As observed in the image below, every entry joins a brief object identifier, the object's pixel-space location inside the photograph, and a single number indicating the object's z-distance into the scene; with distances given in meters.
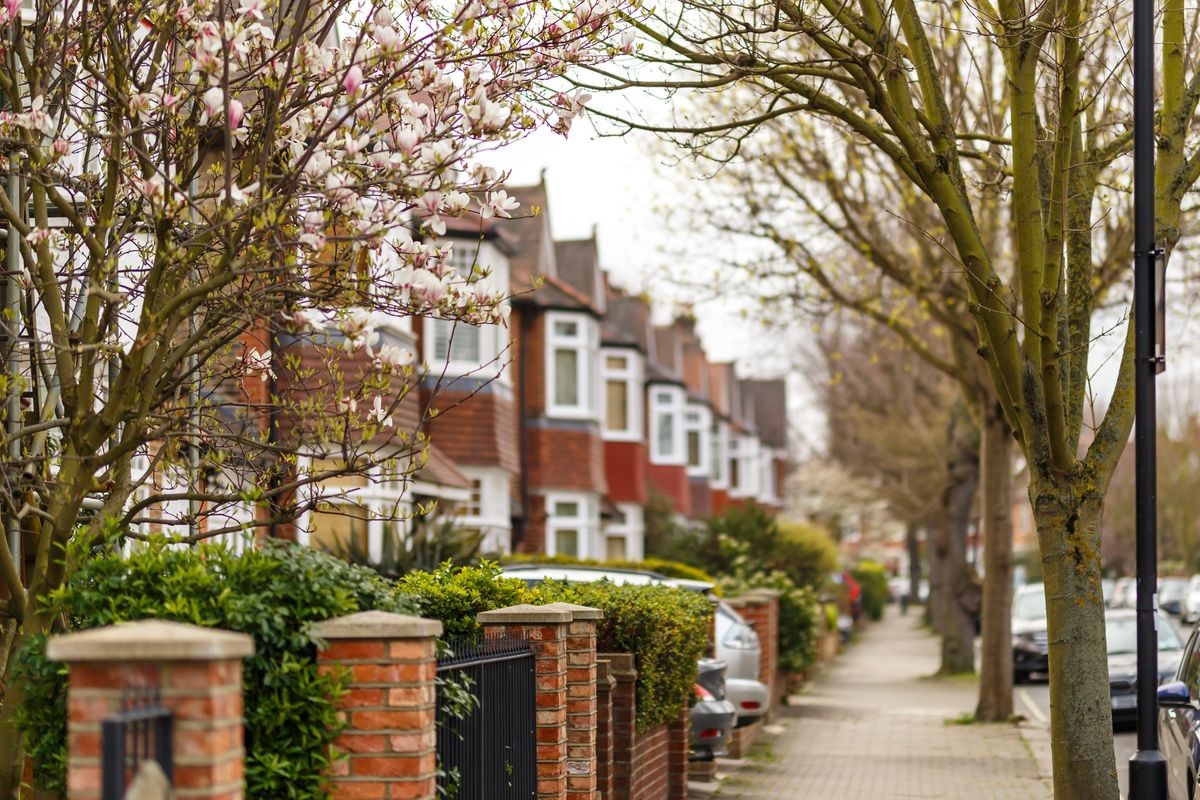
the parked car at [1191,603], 51.21
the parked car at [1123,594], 57.10
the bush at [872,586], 62.53
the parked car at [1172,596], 60.84
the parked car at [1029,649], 29.69
